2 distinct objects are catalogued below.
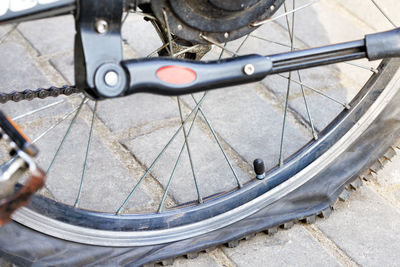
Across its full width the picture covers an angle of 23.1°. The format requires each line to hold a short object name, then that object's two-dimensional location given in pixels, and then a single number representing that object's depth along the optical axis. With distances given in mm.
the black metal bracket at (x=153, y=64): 843
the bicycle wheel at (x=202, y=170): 1014
